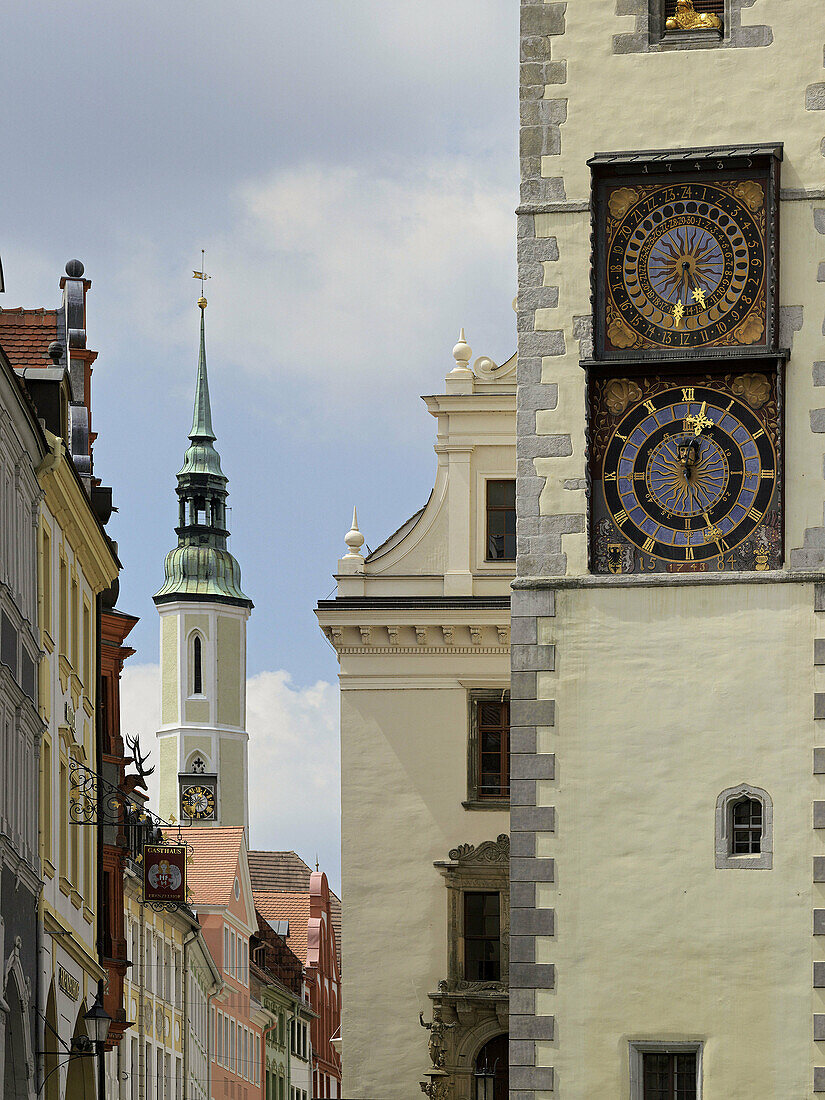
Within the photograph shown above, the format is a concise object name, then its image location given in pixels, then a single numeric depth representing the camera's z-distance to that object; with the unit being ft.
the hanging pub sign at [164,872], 146.00
